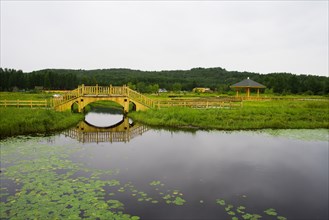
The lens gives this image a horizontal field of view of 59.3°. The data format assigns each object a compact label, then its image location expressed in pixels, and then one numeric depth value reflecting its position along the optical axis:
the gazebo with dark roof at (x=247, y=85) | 42.00
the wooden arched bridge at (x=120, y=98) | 30.09
